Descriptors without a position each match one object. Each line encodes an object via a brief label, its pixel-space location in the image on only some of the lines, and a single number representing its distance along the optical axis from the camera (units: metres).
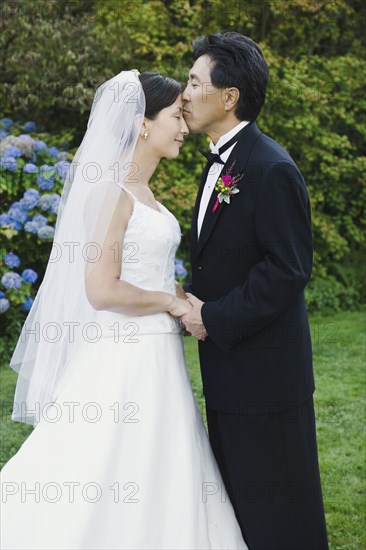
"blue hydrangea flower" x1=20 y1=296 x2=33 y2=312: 6.69
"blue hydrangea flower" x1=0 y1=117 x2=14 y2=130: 7.63
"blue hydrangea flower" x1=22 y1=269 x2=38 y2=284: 6.64
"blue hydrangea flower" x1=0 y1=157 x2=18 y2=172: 6.78
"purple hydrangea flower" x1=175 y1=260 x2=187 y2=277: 7.18
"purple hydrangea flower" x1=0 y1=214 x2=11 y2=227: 6.70
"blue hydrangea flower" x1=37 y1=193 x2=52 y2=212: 6.80
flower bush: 6.68
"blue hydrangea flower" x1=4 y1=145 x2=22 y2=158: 6.82
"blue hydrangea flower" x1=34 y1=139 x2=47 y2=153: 7.06
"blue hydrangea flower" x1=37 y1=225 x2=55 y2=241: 6.68
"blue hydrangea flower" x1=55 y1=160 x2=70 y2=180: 6.65
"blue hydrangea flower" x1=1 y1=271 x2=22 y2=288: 6.54
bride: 2.96
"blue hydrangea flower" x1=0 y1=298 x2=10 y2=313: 6.43
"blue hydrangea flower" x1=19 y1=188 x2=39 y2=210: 6.75
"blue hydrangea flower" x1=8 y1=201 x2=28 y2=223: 6.74
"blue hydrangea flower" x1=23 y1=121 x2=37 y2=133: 7.64
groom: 3.00
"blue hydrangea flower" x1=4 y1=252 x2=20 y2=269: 6.61
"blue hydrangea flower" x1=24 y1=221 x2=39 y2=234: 6.74
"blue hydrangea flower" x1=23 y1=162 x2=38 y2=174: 6.88
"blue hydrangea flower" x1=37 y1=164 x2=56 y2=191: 6.90
